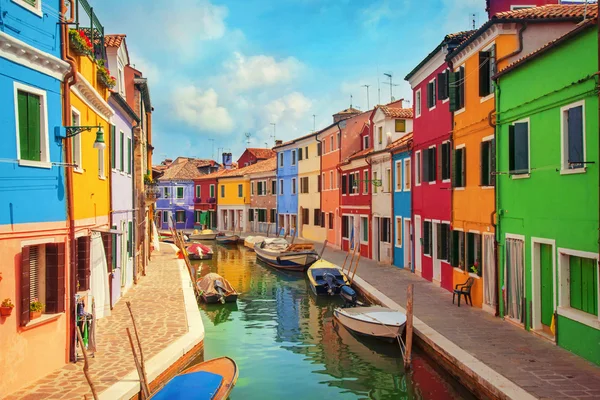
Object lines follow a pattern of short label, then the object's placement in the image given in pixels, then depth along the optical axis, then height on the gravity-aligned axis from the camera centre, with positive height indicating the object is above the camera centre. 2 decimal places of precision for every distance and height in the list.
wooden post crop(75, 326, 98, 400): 8.13 -2.51
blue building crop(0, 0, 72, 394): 9.41 +0.19
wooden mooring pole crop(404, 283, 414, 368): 13.45 -3.12
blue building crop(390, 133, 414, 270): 25.28 -0.29
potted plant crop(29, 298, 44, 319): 10.15 -1.92
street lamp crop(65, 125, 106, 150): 10.91 +1.32
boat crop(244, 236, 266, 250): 43.66 -3.29
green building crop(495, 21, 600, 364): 10.95 +0.05
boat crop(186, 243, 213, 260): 38.28 -3.61
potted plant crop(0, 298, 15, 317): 9.25 -1.71
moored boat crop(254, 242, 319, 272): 30.42 -3.27
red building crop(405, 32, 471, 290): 19.78 +1.16
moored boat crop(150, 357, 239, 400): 9.34 -3.22
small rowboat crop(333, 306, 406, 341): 14.85 -3.42
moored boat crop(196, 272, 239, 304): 22.03 -3.61
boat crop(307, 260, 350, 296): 23.11 -3.43
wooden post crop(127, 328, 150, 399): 9.91 -3.22
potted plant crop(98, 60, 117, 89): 14.43 +3.21
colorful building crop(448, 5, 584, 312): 14.91 +2.23
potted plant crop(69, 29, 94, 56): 11.44 +3.25
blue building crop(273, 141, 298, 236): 48.66 +0.92
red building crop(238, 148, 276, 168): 65.00 +4.94
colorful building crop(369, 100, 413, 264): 28.16 +1.23
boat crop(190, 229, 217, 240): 53.06 -3.38
